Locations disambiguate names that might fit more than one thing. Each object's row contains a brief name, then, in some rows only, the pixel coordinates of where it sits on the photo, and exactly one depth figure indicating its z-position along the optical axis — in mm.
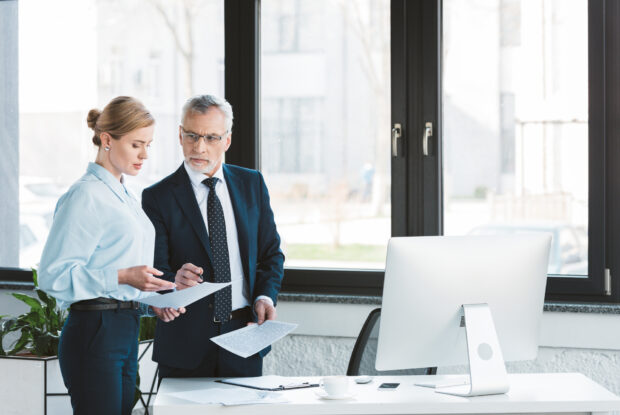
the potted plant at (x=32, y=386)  5322
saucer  3517
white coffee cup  3512
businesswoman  3810
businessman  4231
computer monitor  3552
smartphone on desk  3749
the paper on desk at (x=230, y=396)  3432
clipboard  3755
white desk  3398
